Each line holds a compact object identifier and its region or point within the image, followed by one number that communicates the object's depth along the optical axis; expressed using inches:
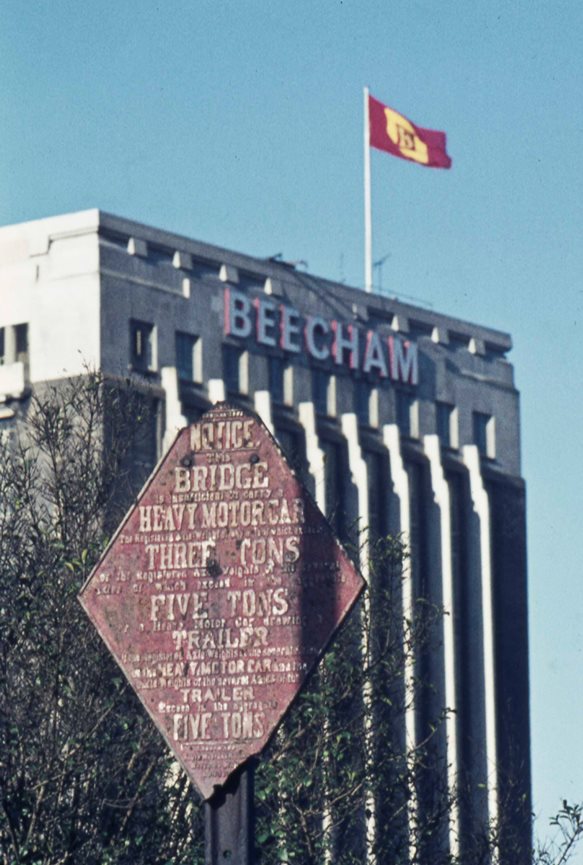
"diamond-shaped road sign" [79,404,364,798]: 527.2
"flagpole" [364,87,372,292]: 3548.2
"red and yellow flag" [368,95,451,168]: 3496.6
